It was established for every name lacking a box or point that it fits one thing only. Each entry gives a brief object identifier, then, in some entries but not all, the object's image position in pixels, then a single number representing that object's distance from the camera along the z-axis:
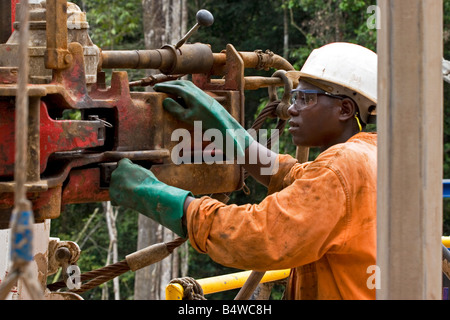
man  2.51
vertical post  1.81
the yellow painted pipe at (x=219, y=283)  3.22
